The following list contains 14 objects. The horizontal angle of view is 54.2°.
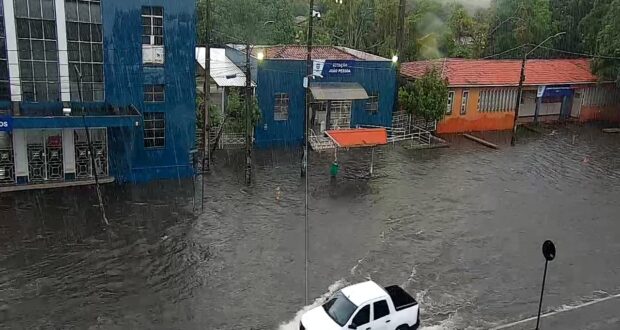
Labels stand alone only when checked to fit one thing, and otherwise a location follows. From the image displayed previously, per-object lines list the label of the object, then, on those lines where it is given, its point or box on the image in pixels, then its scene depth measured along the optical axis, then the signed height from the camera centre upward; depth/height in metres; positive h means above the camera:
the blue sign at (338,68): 30.14 -0.26
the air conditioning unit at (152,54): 22.78 +0.08
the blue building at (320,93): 29.36 -1.51
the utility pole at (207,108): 23.12 -1.97
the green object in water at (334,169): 24.64 -4.29
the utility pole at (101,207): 19.19 -4.97
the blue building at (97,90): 20.81 -1.28
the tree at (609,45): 36.69 +1.64
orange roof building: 34.25 -1.35
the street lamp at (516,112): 31.75 -2.26
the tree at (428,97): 31.12 -1.57
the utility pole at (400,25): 33.03 +2.16
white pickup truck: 12.57 -5.19
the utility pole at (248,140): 23.02 -3.03
